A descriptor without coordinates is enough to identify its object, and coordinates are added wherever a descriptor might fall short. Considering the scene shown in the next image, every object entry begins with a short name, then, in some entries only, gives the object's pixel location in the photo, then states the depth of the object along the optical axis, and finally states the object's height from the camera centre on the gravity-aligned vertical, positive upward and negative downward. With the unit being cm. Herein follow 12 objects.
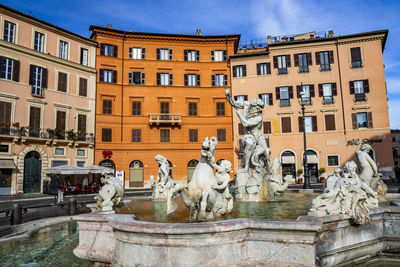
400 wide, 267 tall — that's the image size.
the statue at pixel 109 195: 558 -53
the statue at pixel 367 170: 718 -14
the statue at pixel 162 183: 884 -49
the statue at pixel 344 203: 438 -59
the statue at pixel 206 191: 474 -40
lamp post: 1648 -73
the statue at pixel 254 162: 757 +11
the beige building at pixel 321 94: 3009 +770
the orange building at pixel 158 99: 3108 +770
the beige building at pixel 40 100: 2429 +655
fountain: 364 -92
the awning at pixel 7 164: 2313 +52
